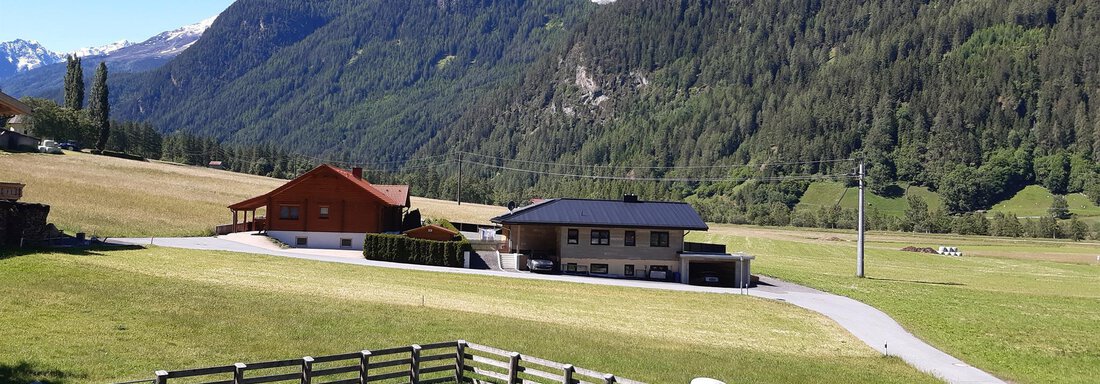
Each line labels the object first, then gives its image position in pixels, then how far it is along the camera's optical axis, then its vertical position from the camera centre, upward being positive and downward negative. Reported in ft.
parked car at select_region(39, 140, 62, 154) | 401.29 +30.83
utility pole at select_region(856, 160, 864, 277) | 224.53 -9.48
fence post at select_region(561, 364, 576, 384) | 61.36 -12.49
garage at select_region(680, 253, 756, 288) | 206.27 -13.21
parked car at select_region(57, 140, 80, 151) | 492.13 +39.33
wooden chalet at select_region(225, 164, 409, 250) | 245.86 +0.62
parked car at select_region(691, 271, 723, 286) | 208.33 -15.45
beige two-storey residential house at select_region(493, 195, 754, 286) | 213.25 -7.74
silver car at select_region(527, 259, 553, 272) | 209.15 -12.86
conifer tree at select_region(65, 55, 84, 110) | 565.94 +91.40
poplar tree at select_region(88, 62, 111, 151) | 540.52 +67.15
